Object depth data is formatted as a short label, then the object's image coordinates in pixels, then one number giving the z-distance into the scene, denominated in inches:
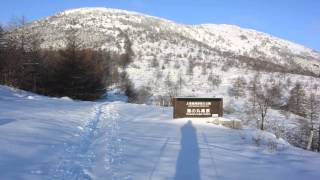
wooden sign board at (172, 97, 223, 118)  504.9
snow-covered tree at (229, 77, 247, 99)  2683.2
